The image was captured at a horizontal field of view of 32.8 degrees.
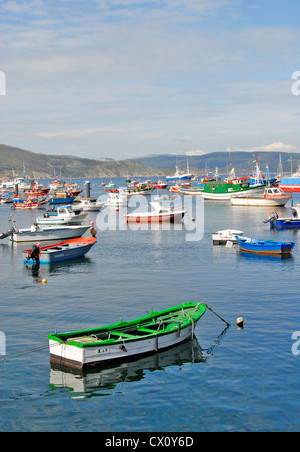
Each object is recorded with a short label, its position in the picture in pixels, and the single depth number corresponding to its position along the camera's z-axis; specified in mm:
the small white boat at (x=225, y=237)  62438
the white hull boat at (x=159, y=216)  89250
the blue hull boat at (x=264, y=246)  54000
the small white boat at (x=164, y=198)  143050
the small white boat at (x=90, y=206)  122625
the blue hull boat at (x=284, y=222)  76950
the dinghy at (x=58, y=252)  51469
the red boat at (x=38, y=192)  172375
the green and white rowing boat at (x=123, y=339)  23812
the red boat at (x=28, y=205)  139250
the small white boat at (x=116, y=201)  133250
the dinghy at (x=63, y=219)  76250
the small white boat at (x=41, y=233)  65938
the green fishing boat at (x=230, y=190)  133125
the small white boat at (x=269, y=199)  117938
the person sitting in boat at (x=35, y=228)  66188
